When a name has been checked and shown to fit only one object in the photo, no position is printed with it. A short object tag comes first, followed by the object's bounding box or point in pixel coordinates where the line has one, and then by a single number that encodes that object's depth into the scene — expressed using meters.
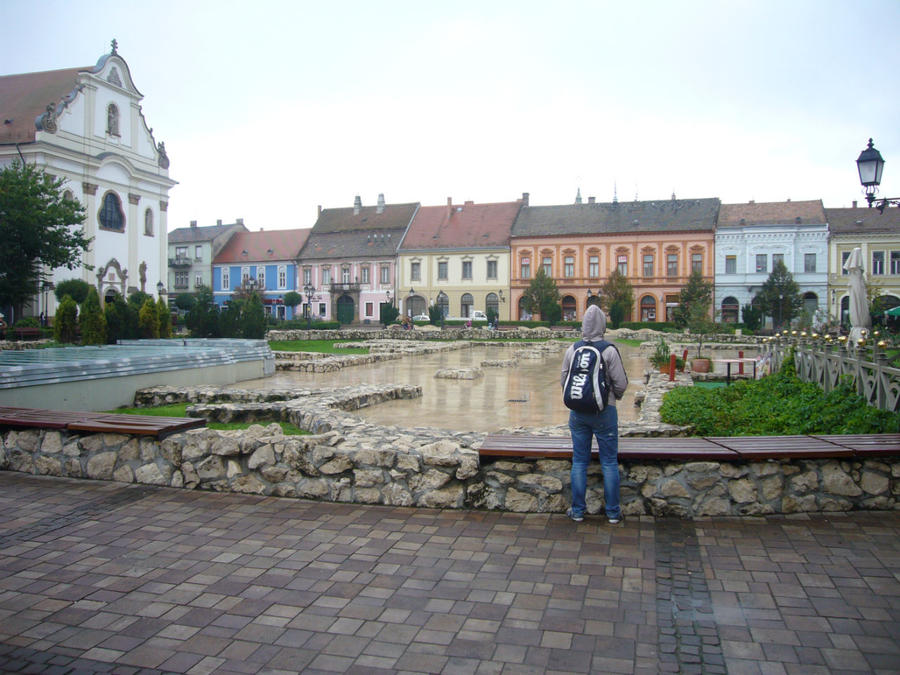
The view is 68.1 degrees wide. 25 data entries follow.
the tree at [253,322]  26.92
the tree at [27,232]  25.44
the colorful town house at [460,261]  60.53
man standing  5.23
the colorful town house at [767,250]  53.38
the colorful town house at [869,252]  52.41
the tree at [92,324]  22.02
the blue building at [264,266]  67.12
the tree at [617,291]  52.29
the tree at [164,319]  23.89
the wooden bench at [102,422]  6.47
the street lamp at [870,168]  10.09
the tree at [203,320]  26.03
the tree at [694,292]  50.56
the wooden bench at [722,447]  5.21
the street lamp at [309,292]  57.24
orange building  55.91
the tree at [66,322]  23.19
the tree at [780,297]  49.94
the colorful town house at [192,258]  70.38
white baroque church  42.28
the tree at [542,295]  52.97
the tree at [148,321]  23.38
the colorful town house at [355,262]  64.00
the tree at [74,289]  36.00
